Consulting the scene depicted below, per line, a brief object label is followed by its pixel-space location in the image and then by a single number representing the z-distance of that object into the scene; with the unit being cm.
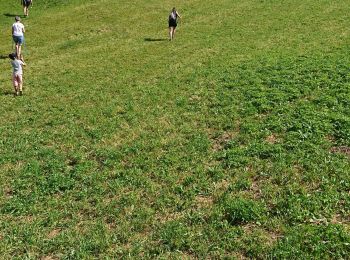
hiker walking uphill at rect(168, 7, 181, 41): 2794
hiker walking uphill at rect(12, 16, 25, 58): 2483
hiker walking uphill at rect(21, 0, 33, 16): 3483
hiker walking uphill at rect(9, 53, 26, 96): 1869
